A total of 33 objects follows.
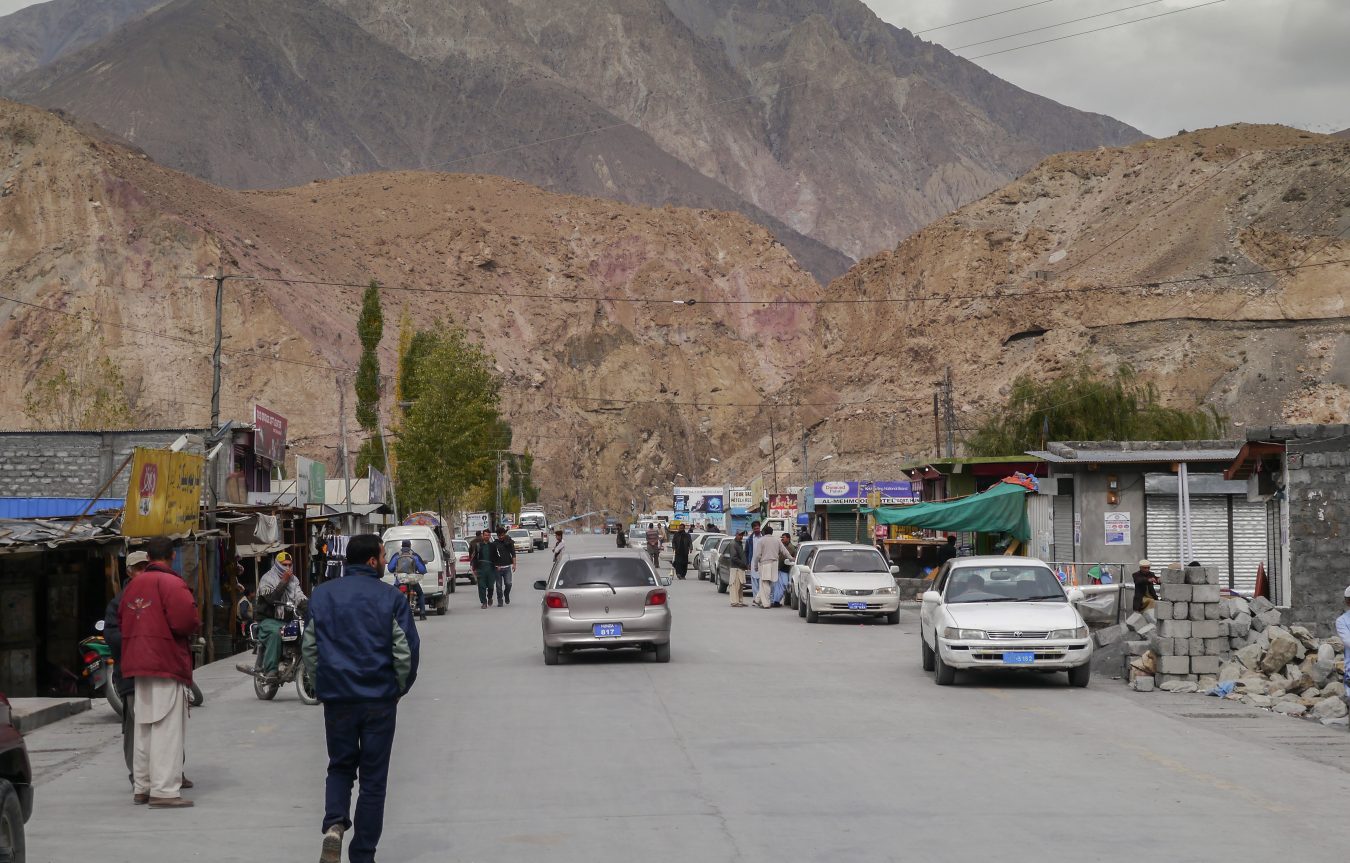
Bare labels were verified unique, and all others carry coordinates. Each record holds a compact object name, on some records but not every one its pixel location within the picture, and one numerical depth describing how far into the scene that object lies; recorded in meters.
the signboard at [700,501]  79.19
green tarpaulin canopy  31.52
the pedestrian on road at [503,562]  34.97
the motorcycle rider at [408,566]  27.98
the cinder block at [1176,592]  16.77
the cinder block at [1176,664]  16.77
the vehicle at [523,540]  77.88
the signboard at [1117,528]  30.72
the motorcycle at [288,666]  16.42
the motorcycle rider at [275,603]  16.36
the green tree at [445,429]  67.94
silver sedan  19.41
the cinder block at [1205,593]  16.77
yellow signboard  18.67
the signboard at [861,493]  49.34
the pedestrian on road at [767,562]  33.25
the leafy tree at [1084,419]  59.56
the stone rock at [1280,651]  16.11
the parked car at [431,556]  31.83
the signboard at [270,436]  47.47
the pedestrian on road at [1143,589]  21.00
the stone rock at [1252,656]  16.52
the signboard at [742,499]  76.80
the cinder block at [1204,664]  16.78
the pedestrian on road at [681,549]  47.47
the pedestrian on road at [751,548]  35.06
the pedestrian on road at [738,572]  33.37
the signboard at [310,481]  40.94
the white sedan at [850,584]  27.30
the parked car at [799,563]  31.37
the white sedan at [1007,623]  16.06
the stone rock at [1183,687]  16.58
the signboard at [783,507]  61.75
